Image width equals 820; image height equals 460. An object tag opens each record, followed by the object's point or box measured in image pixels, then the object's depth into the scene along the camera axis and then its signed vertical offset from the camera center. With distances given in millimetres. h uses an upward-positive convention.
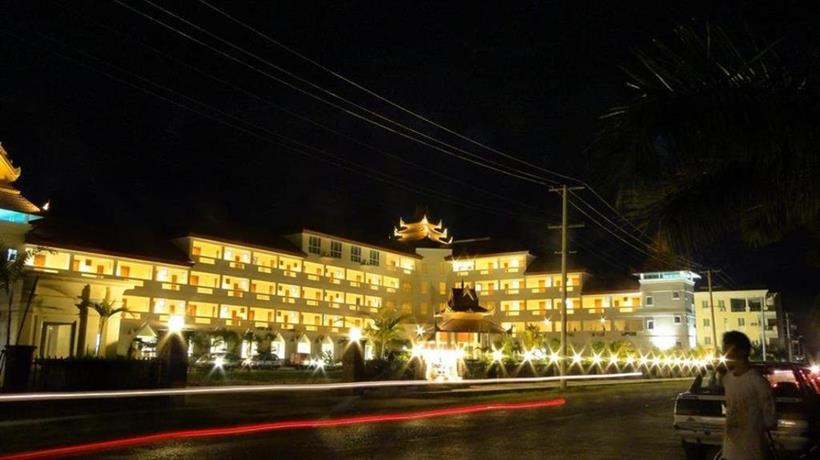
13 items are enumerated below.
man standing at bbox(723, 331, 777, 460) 5477 -401
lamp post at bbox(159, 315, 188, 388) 19750 -100
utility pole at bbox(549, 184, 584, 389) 32500 +4480
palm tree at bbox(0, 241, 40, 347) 26719 +2941
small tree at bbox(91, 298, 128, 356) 34906 +2006
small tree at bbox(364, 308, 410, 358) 53469 +1691
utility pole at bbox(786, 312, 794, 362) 104800 +3979
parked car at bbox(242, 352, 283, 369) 45312 -455
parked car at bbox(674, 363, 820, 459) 10016 -750
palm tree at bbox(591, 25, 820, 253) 5777 +1868
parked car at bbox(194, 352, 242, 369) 39912 -393
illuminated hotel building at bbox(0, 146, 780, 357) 35531 +5891
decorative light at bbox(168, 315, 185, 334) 20191 +809
